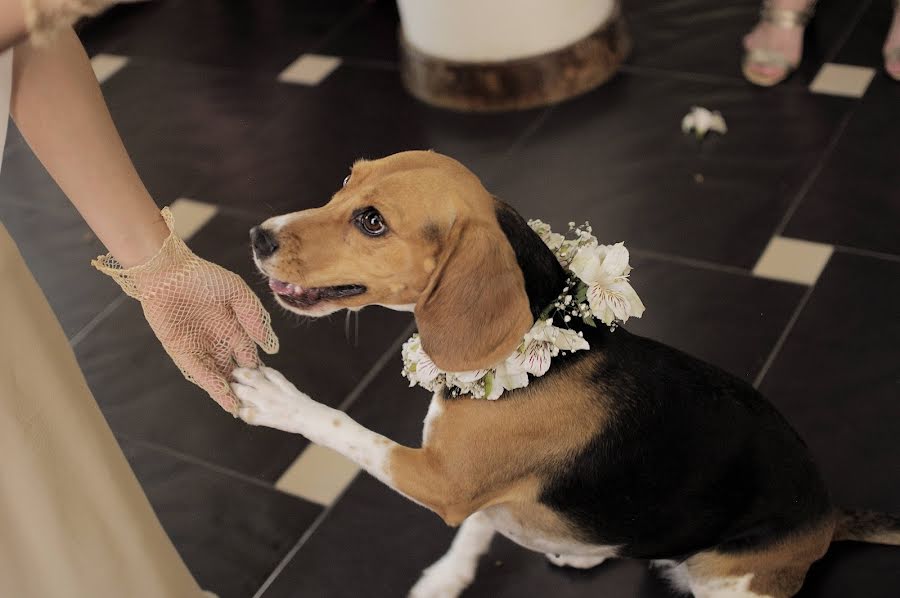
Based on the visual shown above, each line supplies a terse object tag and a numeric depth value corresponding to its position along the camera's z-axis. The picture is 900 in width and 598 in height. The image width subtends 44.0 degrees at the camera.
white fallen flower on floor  3.61
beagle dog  1.85
